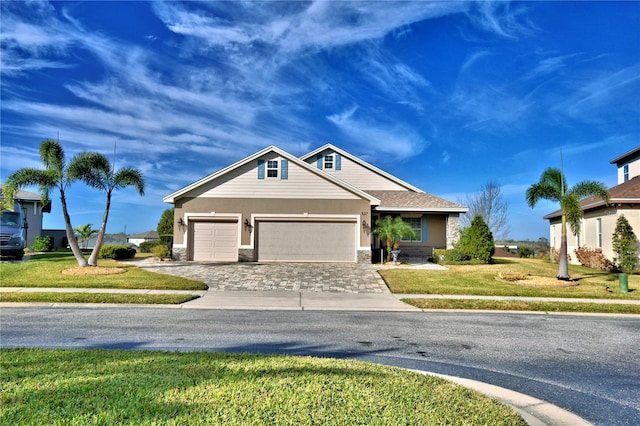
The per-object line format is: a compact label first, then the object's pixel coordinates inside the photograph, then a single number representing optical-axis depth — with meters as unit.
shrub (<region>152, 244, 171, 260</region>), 21.84
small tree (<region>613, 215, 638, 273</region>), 18.98
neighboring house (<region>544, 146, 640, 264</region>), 20.20
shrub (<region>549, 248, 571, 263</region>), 26.39
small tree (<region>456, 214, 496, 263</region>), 21.67
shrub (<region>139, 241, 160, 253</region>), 30.06
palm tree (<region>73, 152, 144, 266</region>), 17.78
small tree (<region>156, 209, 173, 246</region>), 26.95
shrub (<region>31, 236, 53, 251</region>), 27.75
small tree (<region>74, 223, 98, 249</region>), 26.48
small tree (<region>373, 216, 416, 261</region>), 20.81
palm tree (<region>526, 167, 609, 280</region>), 15.72
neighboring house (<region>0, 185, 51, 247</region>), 30.23
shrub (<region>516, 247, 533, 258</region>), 32.97
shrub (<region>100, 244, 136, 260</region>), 23.09
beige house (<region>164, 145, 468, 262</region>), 21.41
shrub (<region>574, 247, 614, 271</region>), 20.73
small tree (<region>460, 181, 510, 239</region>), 38.69
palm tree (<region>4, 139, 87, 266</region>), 16.62
